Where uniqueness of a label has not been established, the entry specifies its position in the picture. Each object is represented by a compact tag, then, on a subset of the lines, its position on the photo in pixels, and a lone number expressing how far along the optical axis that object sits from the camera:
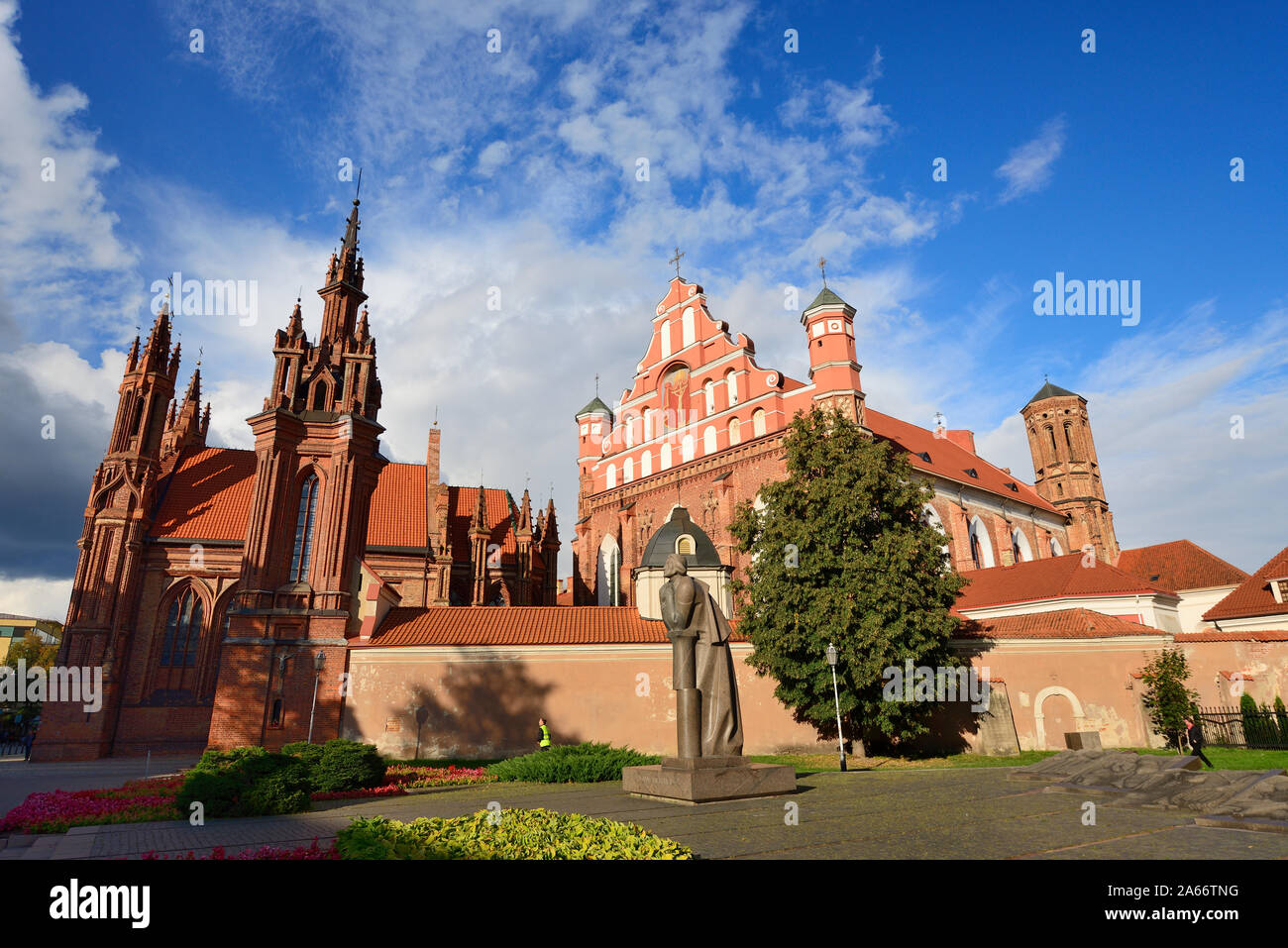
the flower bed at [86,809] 10.92
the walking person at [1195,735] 16.78
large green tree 21.53
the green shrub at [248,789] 11.68
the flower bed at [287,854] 6.18
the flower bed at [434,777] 16.28
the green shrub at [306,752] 14.29
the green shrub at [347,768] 14.09
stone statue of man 10.02
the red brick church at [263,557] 22.52
